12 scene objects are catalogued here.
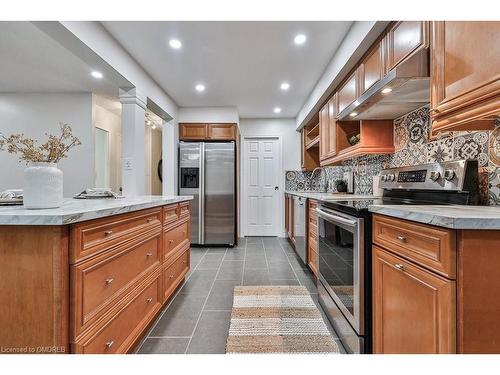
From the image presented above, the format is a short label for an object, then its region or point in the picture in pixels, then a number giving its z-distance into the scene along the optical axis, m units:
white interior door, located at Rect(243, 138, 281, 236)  5.23
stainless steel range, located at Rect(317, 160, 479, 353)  1.40
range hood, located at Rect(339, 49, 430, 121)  1.41
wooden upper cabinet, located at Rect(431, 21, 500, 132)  1.02
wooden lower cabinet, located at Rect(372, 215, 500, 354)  0.85
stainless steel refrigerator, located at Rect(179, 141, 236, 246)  4.27
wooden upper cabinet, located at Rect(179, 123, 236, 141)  4.37
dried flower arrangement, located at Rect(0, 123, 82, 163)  1.20
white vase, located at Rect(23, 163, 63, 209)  1.14
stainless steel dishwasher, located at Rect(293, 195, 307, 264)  3.14
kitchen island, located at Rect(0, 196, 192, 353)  0.95
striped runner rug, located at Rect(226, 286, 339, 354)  1.60
